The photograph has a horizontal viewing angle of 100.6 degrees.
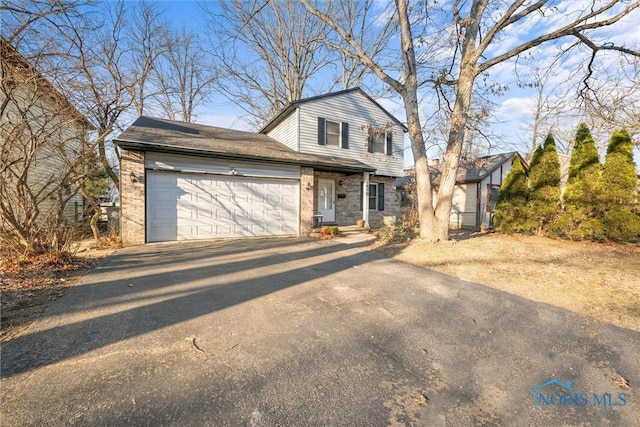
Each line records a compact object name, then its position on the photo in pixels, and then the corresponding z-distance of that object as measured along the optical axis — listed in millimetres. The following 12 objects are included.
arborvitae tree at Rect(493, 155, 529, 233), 9578
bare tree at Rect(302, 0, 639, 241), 6883
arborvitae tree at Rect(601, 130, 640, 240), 7648
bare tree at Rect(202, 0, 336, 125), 18031
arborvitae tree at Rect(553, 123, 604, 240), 8070
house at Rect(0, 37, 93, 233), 4766
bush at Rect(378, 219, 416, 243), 8391
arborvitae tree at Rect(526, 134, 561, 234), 8945
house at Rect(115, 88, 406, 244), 7969
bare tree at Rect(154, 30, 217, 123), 18794
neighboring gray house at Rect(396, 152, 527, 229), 15266
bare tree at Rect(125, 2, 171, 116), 13898
